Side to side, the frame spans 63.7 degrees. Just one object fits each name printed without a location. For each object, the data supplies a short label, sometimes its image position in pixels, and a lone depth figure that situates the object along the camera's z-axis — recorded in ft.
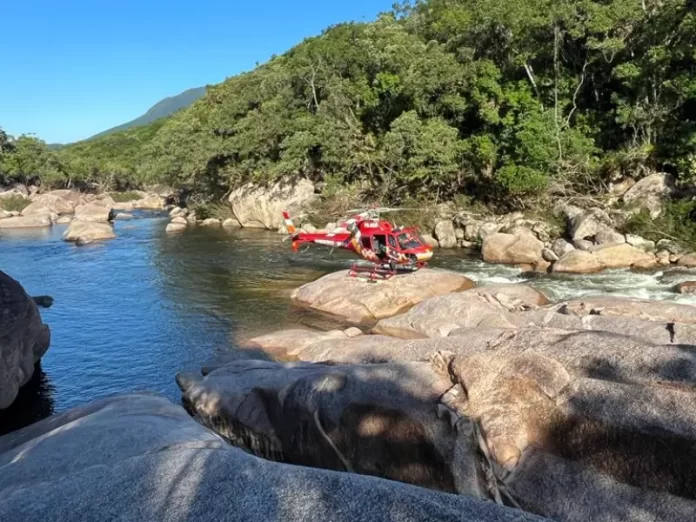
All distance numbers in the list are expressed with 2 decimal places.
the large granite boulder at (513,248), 84.74
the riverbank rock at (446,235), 104.63
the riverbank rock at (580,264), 76.59
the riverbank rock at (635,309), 45.50
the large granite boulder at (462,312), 50.98
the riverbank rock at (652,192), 86.26
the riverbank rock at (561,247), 83.20
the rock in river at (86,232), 124.77
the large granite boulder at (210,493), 12.02
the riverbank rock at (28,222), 159.33
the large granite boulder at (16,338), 42.11
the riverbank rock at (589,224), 87.56
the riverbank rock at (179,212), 168.86
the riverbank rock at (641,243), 80.29
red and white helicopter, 68.18
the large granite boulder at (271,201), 136.15
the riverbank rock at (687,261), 75.25
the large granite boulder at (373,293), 63.41
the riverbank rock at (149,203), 219.20
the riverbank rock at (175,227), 141.91
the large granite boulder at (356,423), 21.18
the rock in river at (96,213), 161.68
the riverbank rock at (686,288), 63.10
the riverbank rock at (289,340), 49.74
